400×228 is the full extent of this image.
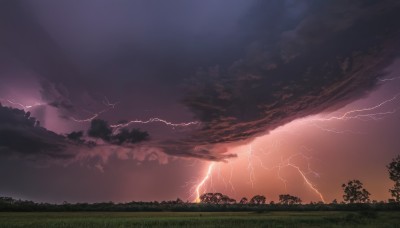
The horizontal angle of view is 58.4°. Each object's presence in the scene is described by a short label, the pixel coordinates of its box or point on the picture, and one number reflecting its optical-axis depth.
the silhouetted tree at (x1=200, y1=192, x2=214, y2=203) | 190.40
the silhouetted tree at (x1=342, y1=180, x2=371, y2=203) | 128.05
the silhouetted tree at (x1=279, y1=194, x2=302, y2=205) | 179.88
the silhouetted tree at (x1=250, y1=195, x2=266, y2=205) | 181.93
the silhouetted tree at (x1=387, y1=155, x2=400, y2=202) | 94.25
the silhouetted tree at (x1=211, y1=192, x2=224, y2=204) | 191.65
